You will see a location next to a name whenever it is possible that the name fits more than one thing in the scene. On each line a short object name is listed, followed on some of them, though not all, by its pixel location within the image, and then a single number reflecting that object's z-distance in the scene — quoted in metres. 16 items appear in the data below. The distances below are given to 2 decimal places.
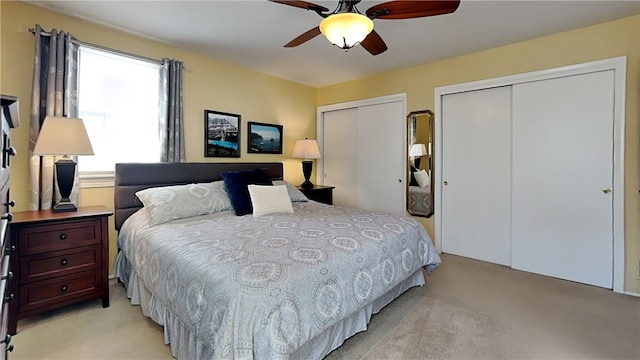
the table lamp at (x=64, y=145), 2.26
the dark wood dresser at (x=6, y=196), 1.08
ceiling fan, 1.83
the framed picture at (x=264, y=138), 4.18
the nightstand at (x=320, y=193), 4.43
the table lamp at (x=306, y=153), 4.53
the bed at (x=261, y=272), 1.33
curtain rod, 2.49
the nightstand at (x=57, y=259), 2.04
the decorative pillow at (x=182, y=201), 2.50
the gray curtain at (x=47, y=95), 2.45
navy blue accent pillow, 2.85
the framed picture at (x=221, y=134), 3.67
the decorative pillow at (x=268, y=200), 2.81
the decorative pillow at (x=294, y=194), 3.53
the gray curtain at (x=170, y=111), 3.19
